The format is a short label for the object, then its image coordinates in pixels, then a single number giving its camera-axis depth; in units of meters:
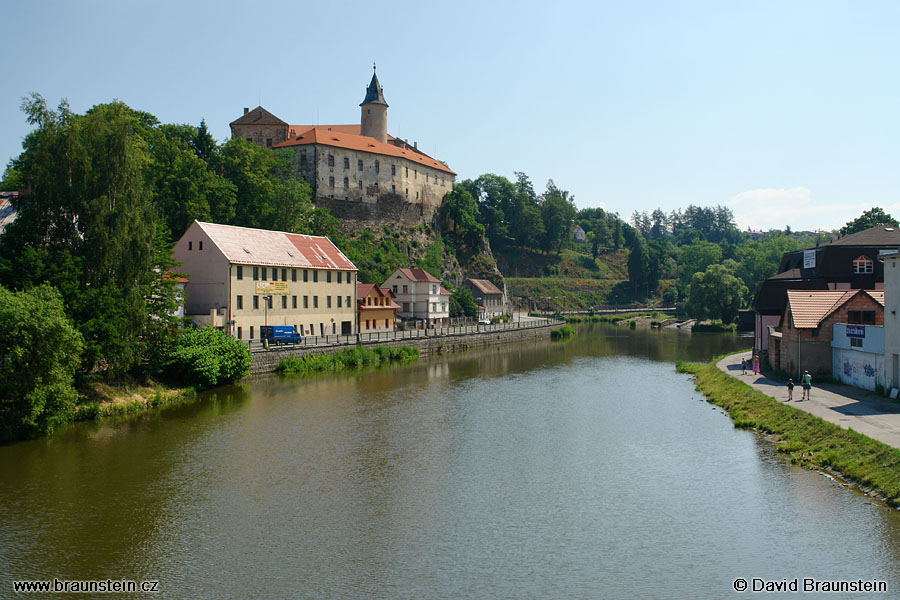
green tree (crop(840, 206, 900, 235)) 90.12
